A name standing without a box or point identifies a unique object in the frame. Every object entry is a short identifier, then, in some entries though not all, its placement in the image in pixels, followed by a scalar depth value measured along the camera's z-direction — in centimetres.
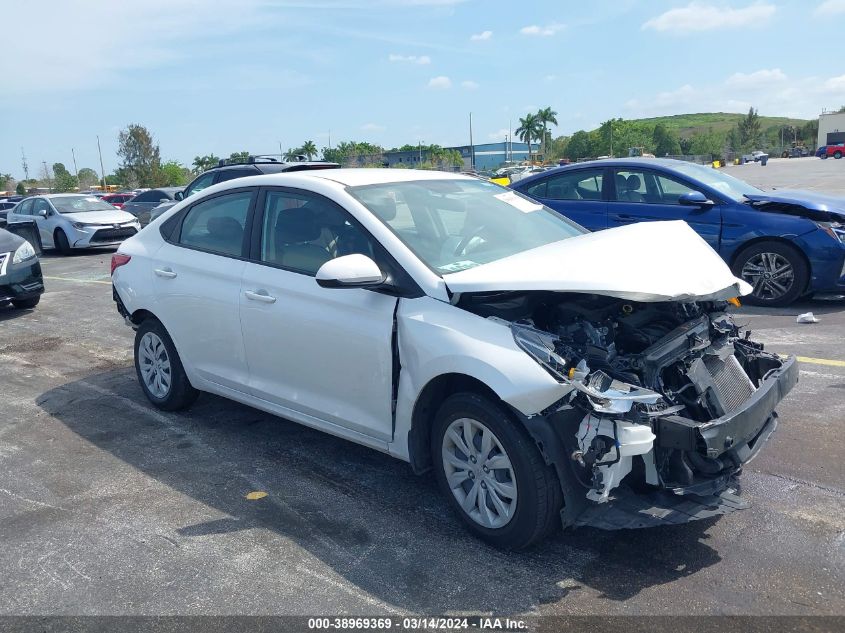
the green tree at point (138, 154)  7350
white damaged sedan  323
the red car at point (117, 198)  3531
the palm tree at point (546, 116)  12450
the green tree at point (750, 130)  12744
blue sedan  801
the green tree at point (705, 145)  10762
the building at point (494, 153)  11383
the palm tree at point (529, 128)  12644
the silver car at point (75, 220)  1720
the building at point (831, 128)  10525
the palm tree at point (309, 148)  9684
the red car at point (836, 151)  7494
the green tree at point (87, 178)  9781
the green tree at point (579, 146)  10650
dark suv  1202
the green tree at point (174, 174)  7495
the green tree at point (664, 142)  10856
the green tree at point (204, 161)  9506
